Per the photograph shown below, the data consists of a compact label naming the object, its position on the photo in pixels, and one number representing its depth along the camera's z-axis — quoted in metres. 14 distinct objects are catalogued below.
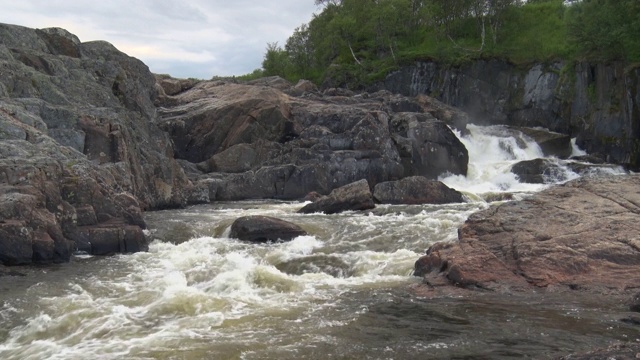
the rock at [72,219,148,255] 19.98
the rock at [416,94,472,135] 47.09
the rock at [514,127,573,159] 44.66
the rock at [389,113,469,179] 39.25
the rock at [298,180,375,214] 28.12
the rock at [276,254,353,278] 17.91
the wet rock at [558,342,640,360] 7.06
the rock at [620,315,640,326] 11.50
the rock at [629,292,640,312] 12.35
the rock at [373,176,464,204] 30.64
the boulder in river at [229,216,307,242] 22.16
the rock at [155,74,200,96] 54.03
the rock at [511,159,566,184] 37.75
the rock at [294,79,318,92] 57.88
